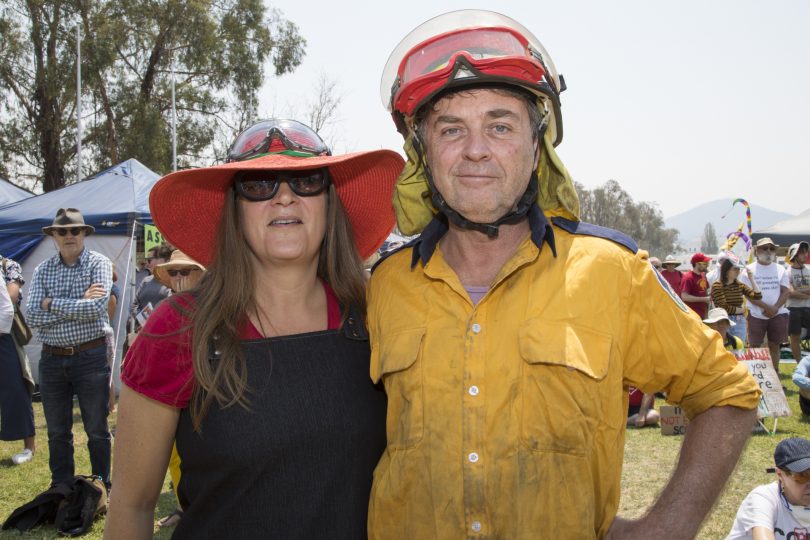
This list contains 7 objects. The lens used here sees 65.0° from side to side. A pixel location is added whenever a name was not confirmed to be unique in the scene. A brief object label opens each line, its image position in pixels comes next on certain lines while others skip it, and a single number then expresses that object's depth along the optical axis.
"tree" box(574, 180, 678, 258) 72.50
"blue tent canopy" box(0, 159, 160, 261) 9.23
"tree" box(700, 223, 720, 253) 135.12
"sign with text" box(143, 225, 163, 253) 8.79
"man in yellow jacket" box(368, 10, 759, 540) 1.82
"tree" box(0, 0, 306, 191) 24.11
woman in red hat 1.97
